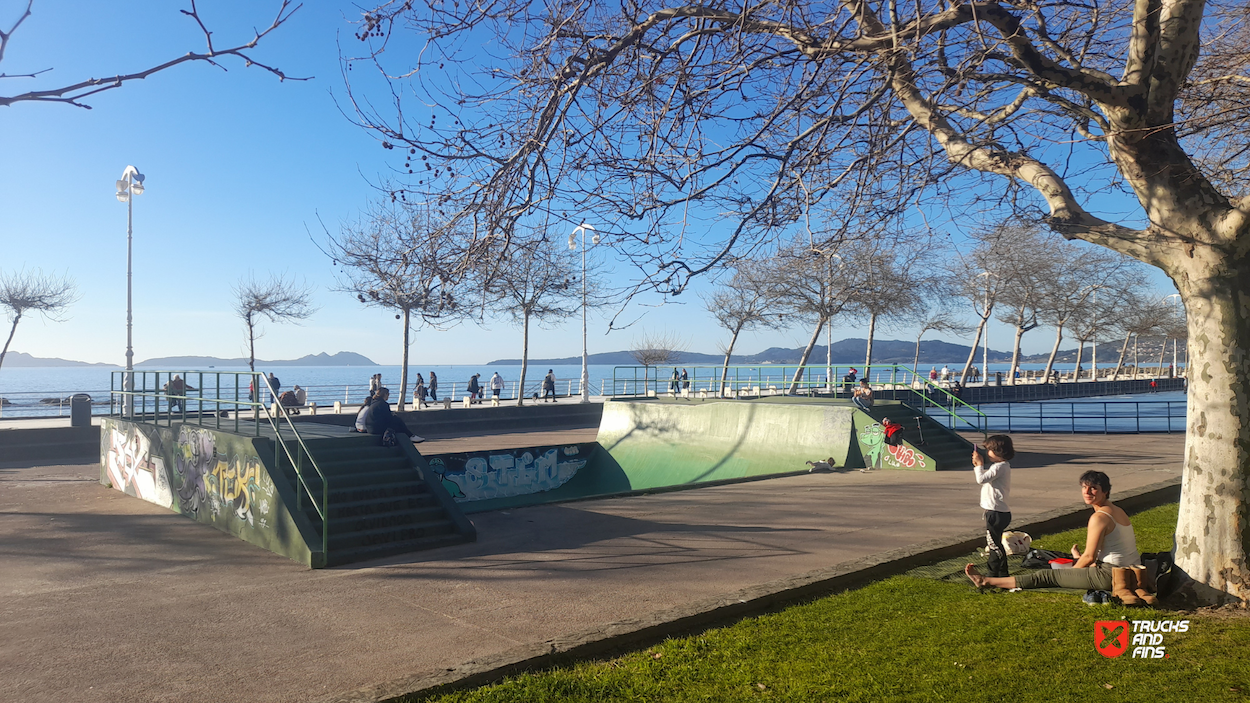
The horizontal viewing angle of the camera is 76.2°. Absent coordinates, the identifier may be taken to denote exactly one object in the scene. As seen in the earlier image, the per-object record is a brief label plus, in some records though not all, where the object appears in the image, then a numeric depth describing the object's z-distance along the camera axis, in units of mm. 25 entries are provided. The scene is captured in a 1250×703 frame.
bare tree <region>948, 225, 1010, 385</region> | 46250
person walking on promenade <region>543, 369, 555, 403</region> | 37300
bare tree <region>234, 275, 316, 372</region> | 34469
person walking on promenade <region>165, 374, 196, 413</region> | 12777
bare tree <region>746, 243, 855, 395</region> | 37812
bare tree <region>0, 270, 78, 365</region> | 32844
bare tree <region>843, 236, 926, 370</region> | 36594
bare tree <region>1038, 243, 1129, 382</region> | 47875
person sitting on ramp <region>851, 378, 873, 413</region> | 17562
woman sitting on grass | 6176
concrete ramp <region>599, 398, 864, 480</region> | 17594
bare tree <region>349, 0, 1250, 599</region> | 5895
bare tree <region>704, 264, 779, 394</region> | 40500
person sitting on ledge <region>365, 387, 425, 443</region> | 11766
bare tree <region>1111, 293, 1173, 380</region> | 56656
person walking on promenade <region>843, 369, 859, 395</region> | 28878
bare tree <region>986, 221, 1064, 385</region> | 45625
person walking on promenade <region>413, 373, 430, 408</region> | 32744
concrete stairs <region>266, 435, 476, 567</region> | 9211
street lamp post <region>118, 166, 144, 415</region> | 26938
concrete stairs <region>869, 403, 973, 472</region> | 16594
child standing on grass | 7328
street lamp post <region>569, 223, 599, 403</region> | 36906
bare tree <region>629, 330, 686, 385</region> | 55344
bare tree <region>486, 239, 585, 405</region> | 31856
